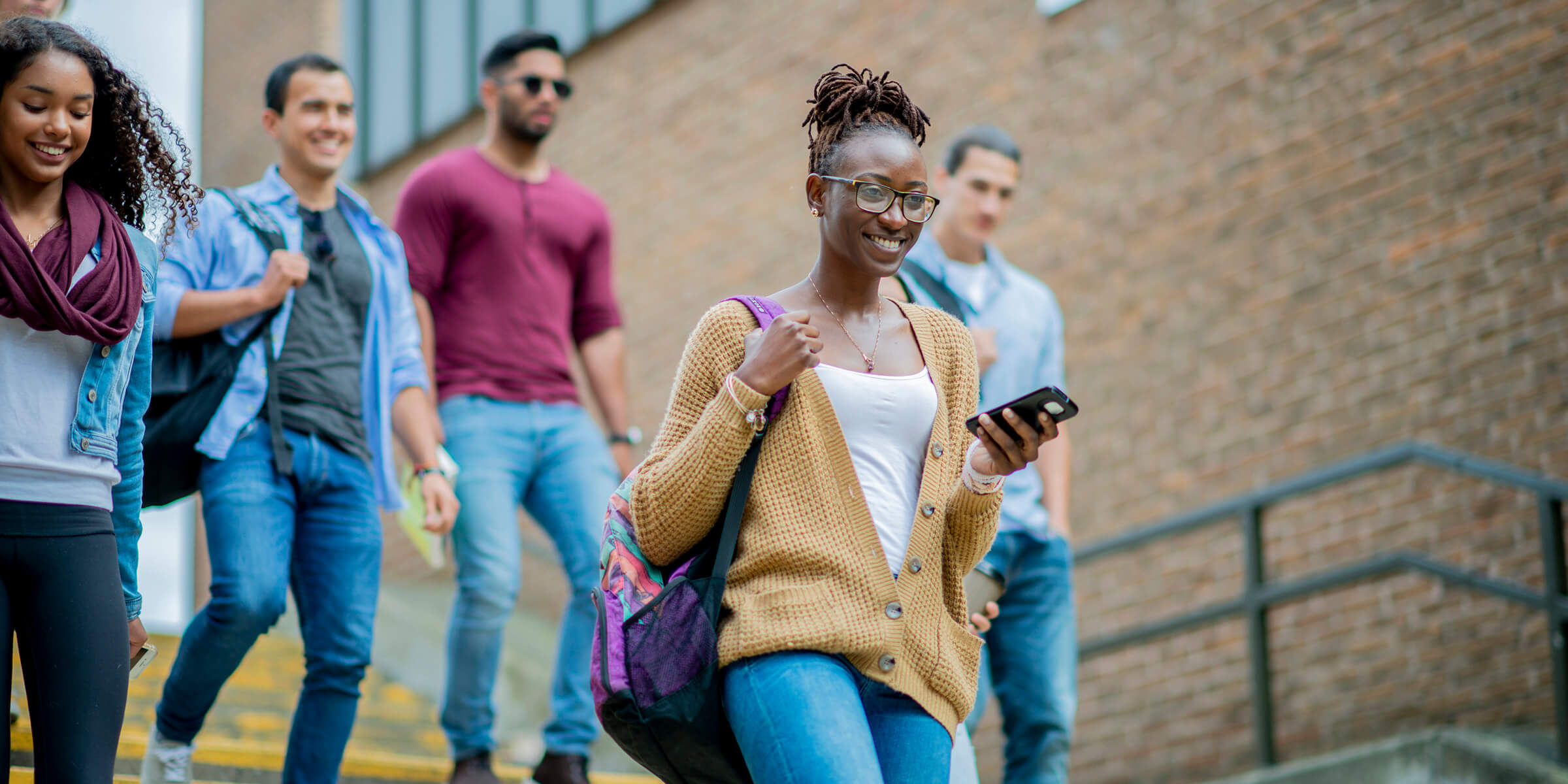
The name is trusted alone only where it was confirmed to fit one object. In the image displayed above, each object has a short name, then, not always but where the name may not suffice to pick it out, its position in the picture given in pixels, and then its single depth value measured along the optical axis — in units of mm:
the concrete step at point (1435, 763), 5977
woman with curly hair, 3121
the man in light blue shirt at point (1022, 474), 5004
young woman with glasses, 2980
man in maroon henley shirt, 5129
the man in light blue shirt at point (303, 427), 4289
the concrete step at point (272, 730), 5086
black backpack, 4320
